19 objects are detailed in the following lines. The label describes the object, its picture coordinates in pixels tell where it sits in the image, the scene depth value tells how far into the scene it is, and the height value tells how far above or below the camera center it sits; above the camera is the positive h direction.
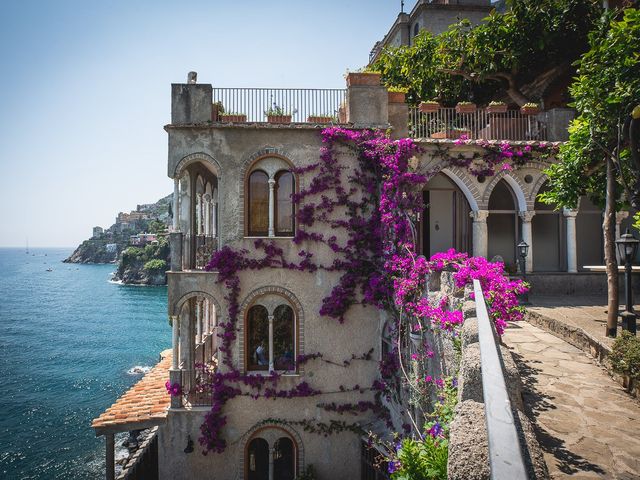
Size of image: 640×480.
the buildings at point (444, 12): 26.38 +17.12
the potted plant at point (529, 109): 13.30 +5.06
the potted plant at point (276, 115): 11.95 +4.37
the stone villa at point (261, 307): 11.21 -1.82
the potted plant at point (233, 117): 11.95 +4.33
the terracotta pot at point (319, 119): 12.11 +4.32
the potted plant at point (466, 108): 13.16 +5.06
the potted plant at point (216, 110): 11.64 +4.49
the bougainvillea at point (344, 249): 10.86 +0.01
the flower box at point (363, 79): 11.70 +5.44
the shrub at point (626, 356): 5.65 -1.71
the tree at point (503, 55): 15.94 +8.99
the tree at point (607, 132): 7.37 +2.64
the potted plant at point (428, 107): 13.16 +5.10
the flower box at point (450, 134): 12.98 +4.08
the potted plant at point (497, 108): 13.12 +5.05
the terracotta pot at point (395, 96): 12.26 +5.11
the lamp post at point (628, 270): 7.59 -0.47
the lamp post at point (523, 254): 12.16 -0.18
